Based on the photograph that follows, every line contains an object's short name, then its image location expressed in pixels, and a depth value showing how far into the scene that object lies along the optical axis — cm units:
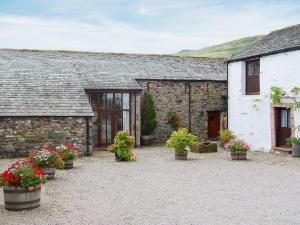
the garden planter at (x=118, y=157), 1736
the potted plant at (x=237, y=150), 1753
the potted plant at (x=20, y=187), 885
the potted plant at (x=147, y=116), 2411
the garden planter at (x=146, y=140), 2422
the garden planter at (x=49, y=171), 1277
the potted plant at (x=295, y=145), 1801
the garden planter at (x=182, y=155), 1786
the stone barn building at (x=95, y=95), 1930
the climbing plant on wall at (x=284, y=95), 1825
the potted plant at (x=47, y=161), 1274
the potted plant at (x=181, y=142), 1764
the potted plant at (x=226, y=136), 2270
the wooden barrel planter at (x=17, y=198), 885
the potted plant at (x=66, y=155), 1518
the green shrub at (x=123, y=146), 1702
